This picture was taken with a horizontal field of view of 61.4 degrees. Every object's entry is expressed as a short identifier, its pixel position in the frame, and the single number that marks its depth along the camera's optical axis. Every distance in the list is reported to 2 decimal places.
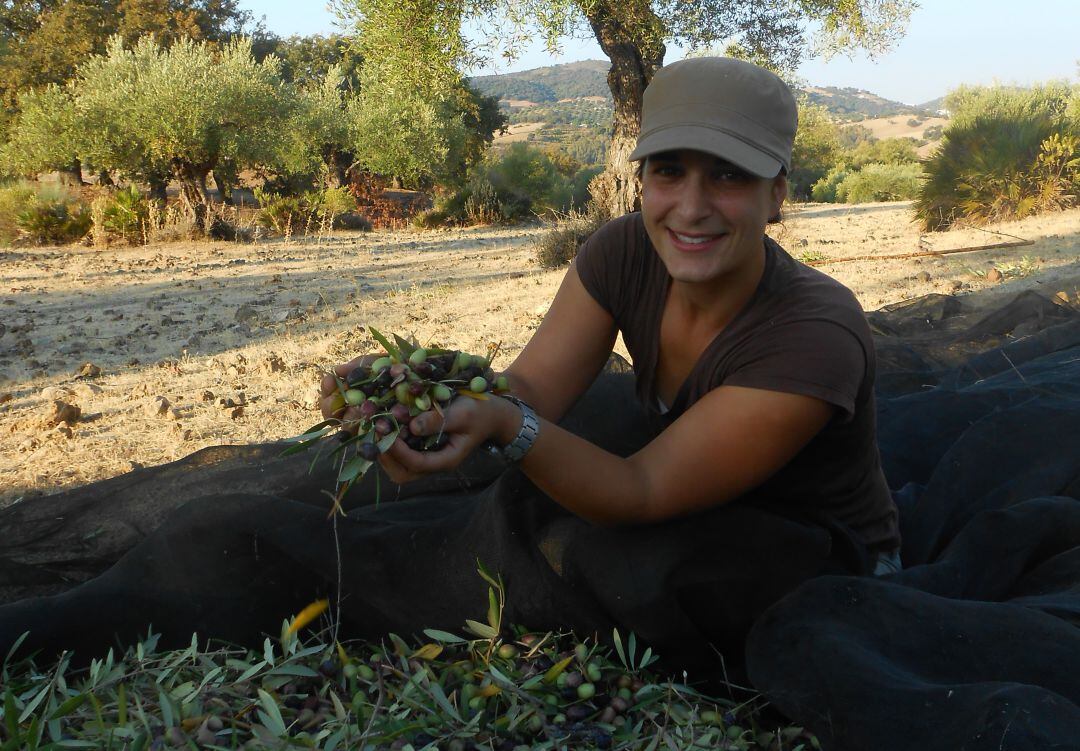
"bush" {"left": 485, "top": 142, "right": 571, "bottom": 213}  19.77
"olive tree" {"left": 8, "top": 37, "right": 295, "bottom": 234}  13.48
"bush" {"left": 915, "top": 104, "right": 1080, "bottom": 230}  10.98
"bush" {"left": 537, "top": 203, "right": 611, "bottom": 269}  10.05
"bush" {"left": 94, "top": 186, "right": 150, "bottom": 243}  13.06
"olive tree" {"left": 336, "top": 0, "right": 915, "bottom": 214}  8.98
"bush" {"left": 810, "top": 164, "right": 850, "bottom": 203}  27.66
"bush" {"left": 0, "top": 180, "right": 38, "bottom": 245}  13.28
